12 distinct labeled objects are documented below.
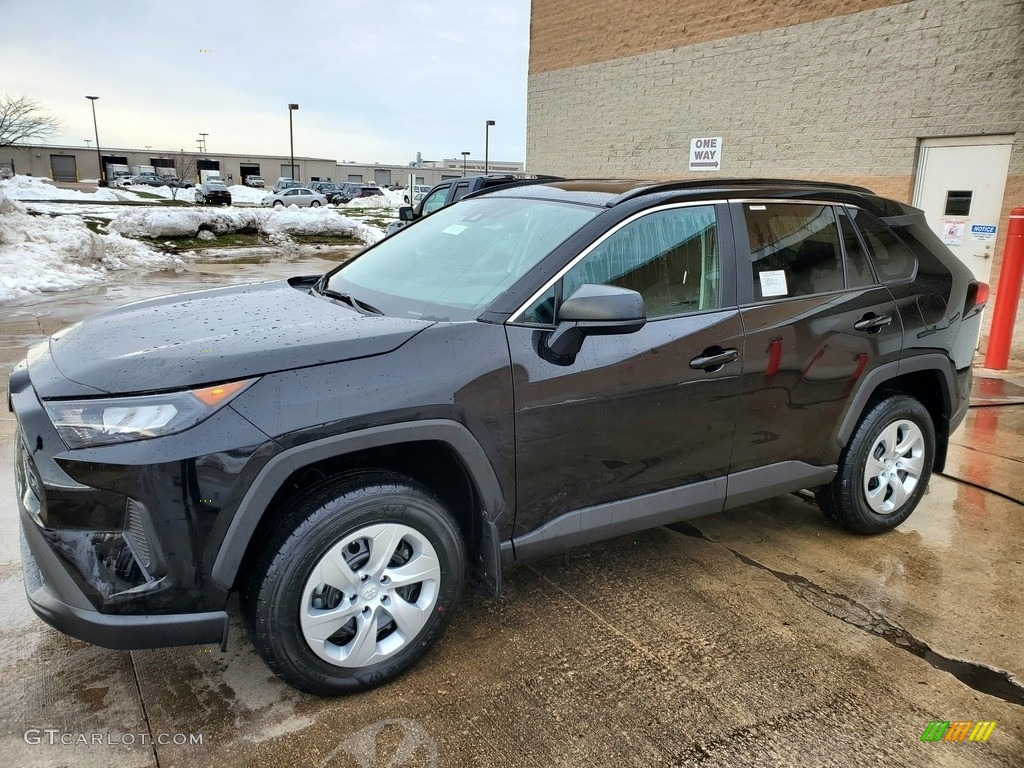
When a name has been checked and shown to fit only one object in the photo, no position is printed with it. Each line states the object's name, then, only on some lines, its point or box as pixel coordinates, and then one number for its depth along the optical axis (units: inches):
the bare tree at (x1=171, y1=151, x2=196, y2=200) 2728.8
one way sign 477.4
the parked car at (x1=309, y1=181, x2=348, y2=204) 2111.3
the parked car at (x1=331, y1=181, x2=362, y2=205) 2117.4
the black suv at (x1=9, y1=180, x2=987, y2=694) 86.0
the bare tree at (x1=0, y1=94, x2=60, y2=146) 1521.9
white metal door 339.9
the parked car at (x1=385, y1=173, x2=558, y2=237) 450.9
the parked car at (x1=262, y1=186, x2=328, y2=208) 1809.8
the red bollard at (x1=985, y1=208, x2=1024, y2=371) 294.7
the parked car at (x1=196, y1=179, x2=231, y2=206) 1471.5
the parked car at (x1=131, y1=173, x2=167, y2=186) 2512.3
